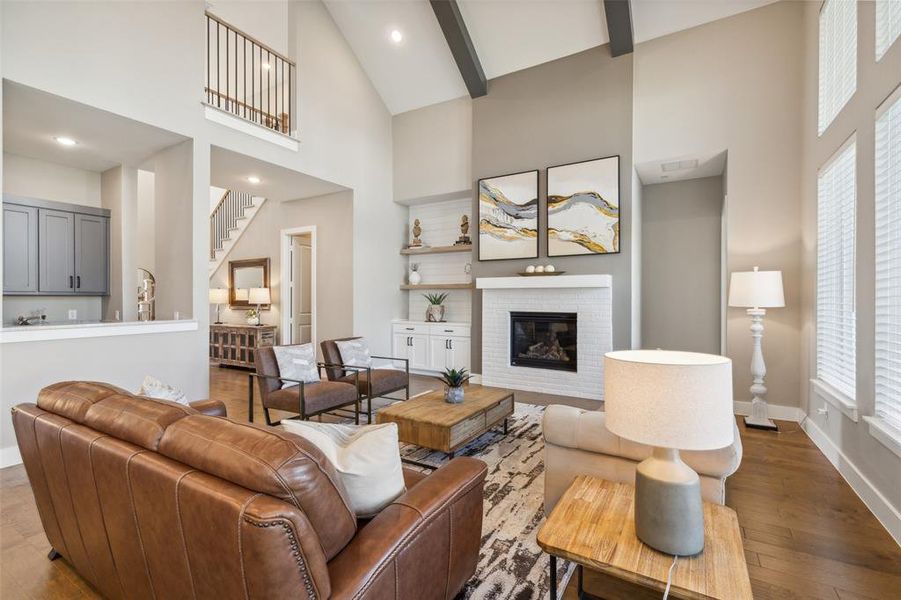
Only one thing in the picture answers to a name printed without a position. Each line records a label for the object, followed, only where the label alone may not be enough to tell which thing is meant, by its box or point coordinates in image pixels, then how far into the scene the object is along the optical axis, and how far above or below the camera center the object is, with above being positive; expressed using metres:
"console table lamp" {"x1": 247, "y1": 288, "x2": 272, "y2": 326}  6.73 +0.01
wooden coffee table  2.75 -0.87
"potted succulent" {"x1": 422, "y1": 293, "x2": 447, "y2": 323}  6.57 -0.20
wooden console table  6.67 -0.76
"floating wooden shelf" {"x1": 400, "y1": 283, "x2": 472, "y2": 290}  6.16 +0.17
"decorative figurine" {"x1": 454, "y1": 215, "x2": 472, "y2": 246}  6.25 +0.98
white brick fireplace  4.90 -0.32
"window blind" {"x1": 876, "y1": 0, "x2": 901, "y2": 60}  2.21 +1.54
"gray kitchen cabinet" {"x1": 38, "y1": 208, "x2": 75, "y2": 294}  4.33 +0.49
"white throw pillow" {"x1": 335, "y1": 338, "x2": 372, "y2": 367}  4.32 -0.60
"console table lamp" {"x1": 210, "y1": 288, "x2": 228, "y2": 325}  7.65 +0.01
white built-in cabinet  6.12 -0.74
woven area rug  1.71 -1.20
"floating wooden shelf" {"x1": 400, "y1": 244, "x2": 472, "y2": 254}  6.19 +0.76
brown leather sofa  0.90 -0.59
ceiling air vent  4.73 +1.58
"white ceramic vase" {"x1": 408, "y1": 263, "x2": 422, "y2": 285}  6.75 +0.32
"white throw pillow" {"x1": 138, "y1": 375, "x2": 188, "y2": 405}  2.06 -0.49
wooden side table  1.11 -0.77
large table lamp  1.13 -0.37
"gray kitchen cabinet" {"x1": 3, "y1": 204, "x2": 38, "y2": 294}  4.07 +0.48
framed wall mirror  7.13 +0.34
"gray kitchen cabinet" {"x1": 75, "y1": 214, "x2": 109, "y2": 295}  4.65 +0.49
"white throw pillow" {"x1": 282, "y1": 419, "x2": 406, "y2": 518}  1.25 -0.52
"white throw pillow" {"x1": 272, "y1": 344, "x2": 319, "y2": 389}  3.69 -0.62
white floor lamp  3.64 -0.04
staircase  7.39 +1.47
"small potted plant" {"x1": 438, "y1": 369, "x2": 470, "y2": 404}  3.22 -0.71
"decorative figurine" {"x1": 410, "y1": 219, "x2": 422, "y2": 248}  6.77 +1.05
